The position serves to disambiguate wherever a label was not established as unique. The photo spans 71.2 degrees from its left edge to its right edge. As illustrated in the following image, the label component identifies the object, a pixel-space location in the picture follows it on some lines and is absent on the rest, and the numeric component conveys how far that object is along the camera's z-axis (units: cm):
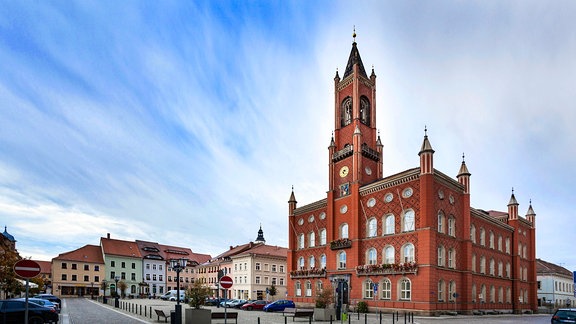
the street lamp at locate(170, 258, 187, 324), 2081
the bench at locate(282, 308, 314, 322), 2797
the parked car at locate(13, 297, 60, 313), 2608
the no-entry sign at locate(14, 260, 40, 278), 1238
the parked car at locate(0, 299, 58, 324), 1969
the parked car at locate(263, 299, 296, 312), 4238
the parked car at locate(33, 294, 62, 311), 4001
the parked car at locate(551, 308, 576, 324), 2039
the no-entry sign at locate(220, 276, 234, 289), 1773
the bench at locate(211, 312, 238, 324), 2378
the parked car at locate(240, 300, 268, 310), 4456
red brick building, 3800
